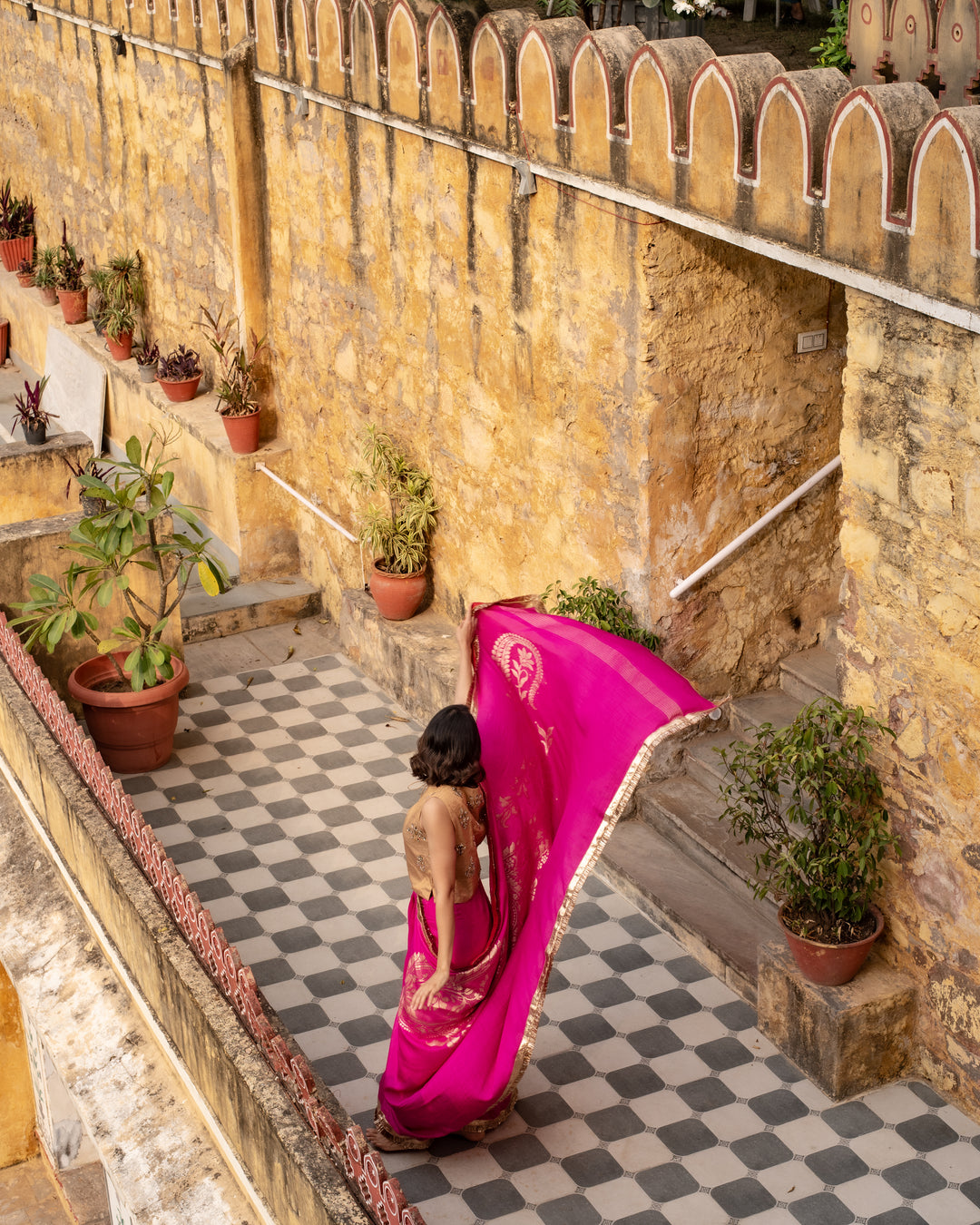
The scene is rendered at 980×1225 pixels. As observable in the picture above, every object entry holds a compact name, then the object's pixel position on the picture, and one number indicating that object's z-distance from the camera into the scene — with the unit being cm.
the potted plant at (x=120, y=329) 1296
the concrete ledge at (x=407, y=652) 903
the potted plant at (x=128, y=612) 841
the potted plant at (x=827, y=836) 611
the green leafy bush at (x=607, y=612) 767
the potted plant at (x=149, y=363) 1238
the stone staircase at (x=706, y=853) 708
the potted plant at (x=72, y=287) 1409
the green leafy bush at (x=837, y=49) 813
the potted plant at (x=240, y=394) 1078
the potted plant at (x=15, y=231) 1603
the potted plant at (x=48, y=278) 1470
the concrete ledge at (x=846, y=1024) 617
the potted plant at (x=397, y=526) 941
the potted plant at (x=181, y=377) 1176
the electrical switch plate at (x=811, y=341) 750
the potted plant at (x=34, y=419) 1127
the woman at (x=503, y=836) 546
